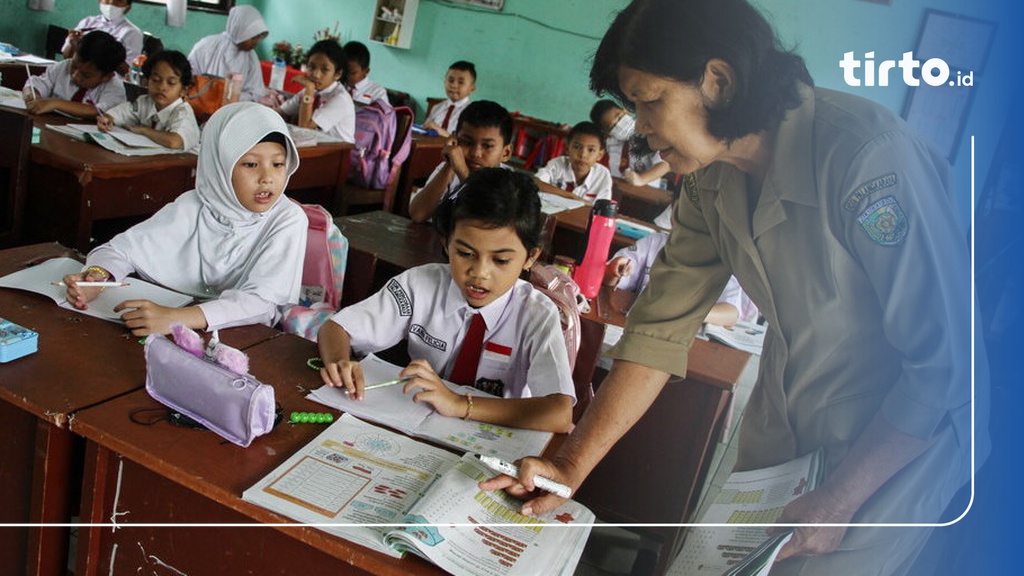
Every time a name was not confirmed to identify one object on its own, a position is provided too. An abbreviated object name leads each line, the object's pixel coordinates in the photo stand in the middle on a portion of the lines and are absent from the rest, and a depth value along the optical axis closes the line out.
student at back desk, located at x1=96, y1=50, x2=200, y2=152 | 2.67
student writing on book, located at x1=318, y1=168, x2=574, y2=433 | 1.38
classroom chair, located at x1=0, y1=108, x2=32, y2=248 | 1.83
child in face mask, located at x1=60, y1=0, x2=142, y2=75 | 4.36
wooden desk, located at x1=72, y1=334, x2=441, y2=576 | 0.86
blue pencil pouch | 1.02
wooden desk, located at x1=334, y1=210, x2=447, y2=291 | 1.85
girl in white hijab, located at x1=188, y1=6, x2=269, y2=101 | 4.43
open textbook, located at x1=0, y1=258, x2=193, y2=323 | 1.24
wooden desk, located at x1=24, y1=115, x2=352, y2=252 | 2.11
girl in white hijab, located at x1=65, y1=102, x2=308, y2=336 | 1.54
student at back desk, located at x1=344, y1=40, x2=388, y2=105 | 4.38
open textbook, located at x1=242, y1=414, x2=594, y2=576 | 0.79
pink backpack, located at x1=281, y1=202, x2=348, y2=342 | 1.74
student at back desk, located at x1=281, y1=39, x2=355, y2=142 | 3.53
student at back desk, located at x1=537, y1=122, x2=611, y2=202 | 3.33
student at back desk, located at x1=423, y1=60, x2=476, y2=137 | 4.07
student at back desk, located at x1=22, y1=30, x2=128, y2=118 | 2.96
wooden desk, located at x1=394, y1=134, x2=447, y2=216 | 3.83
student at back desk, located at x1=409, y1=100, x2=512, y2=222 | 2.32
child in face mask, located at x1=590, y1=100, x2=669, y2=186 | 3.38
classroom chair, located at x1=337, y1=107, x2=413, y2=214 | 3.43
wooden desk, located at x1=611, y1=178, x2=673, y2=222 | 3.62
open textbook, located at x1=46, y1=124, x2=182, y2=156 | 2.32
